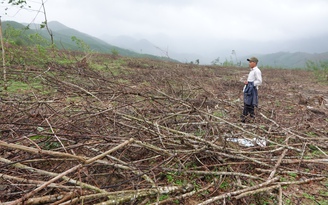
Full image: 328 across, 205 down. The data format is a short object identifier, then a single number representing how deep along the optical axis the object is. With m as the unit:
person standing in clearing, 4.61
